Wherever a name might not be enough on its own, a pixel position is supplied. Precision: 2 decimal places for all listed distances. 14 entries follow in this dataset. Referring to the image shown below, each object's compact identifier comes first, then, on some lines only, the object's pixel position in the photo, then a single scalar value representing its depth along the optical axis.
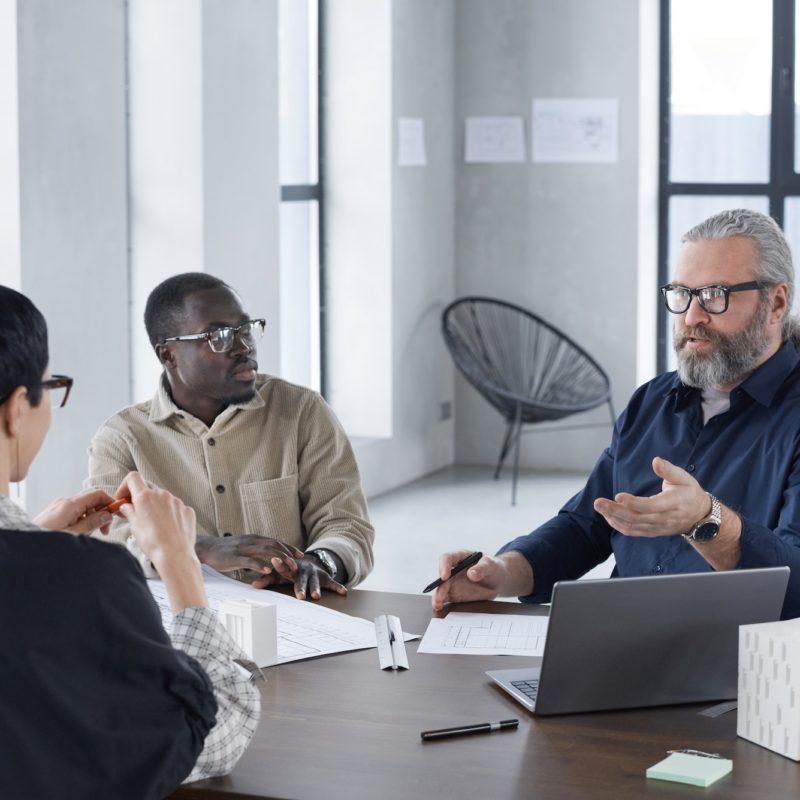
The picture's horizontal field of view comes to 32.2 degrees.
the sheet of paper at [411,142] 6.75
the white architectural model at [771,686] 1.65
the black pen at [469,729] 1.73
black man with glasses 2.86
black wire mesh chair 7.21
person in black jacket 1.40
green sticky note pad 1.58
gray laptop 1.75
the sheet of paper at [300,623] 2.15
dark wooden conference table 1.58
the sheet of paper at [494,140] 7.32
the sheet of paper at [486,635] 2.13
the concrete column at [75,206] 4.13
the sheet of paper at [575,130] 7.18
